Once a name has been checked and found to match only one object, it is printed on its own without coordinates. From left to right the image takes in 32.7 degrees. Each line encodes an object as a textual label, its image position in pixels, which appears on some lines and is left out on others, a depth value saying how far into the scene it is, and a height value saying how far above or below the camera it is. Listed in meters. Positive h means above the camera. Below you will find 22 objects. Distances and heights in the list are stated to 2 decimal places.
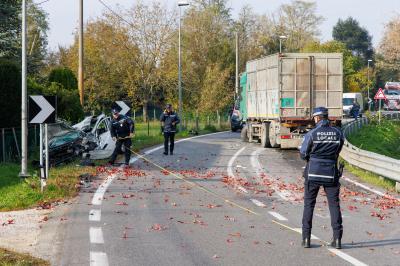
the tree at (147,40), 54.81 +4.85
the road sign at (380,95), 44.44 +0.33
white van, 63.31 +0.11
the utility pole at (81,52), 28.56 +2.04
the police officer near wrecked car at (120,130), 19.44 -0.84
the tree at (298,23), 78.94 +8.99
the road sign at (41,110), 14.22 -0.19
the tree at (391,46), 66.00 +5.32
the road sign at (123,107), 23.72 -0.23
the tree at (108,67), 53.75 +2.68
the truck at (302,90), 24.80 +0.37
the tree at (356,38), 117.25 +10.74
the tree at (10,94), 21.72 +0.22
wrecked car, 19.56 -1.25
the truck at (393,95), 68.31 +0.51
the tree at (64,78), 34.69 +1.17
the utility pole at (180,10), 38.25 +5.25
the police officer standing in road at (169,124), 22.77 -0.78
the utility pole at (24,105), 16.66 -0.11
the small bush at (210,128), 45.22 -1.83
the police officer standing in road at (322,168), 8.66 -0.86
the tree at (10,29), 26.92 +2.92
